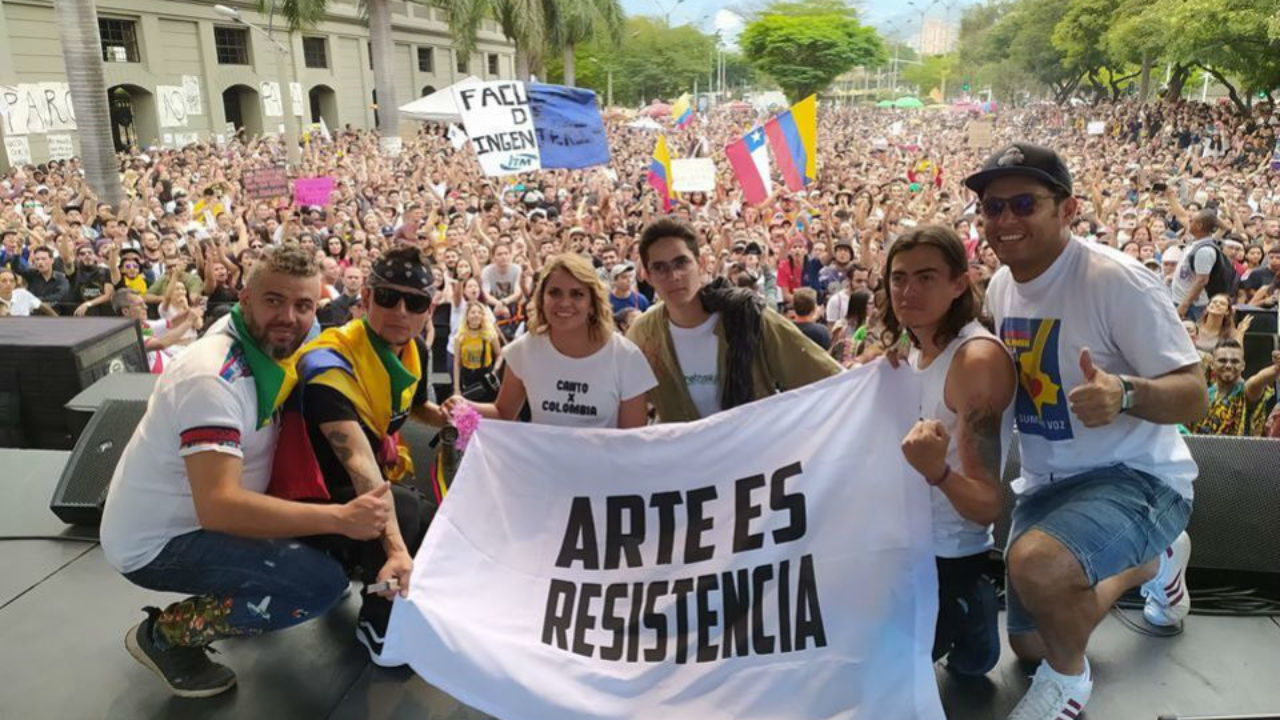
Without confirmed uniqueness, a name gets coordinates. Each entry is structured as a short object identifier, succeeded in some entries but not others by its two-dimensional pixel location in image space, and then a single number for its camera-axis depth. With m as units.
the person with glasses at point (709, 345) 3.40
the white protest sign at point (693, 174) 13.27
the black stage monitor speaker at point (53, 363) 5.15
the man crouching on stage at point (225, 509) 2.61
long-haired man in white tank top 2.46
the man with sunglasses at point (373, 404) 2.87
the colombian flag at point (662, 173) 14.23
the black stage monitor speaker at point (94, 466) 4.14
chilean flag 12.47
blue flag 11.45
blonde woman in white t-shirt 3.28
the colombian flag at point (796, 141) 12.81
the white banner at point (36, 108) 18.09
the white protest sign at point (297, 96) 28.04
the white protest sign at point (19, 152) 17.14
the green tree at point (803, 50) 59.19
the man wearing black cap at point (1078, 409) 2.41
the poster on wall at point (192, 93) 29.94
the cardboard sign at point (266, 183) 12.98
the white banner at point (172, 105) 28.91
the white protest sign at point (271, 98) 27.80
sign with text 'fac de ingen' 11.11
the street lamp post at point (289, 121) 20.44
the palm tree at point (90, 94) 13.70
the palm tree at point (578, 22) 34.00
